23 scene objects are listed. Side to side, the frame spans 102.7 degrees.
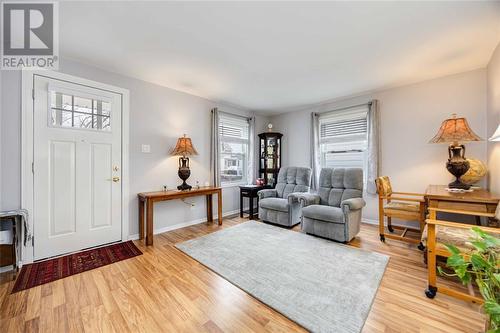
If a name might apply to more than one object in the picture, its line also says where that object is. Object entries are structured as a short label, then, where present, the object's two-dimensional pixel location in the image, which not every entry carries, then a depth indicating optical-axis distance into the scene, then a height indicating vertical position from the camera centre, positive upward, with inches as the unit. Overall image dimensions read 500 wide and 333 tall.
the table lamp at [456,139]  92.5 +12.8
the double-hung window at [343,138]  152.7 +22.7
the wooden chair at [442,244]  63.6 -25.8
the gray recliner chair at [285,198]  136.4 -23.9
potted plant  32.0 -20.1
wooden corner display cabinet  190.7 +10.9
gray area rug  59.7 -43.1
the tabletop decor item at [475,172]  102.8 -2.9
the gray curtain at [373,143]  140.8 +16.6
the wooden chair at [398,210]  104.0 -23.7
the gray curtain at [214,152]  157.9 +11.2
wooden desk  74.1 -14.0
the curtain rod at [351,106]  143.2 +45.9
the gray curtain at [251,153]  190.4 +12.7
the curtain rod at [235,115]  171.2 +46.1
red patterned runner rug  76.9 -43.5
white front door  92.0 +0.0
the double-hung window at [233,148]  174.9 +16.5
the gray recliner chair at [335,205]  108.3 -24.0
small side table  161.8 -21.9
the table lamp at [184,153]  130.0 +8.6
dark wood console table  110.3 -18.6
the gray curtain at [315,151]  169.5 +12.9
